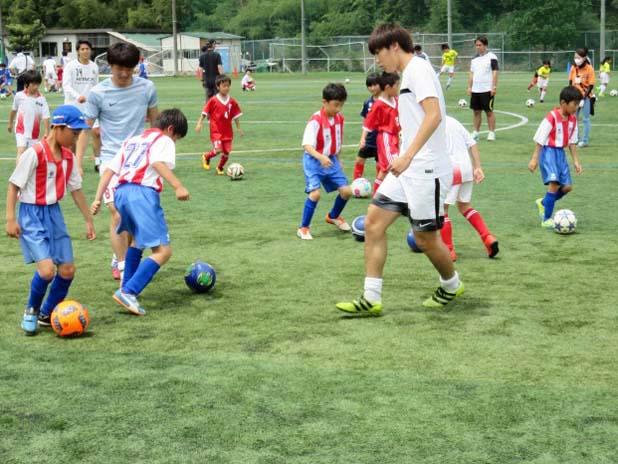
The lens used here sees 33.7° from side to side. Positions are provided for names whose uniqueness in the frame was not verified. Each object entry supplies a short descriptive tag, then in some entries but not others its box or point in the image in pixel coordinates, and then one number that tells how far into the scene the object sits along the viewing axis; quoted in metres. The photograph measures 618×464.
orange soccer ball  7.20
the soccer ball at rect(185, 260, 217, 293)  8.51
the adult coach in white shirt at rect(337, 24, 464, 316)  7.14
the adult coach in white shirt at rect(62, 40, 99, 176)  17.28
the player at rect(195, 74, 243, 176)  17.14
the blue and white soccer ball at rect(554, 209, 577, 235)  10.97
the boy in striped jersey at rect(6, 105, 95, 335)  7.14
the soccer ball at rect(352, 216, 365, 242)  10.80
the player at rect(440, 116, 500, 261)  9.53
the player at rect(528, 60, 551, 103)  35.08
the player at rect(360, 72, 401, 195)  11.47
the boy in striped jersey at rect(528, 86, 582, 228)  11.17
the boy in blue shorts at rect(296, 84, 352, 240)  10.91
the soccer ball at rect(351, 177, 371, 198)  13.22
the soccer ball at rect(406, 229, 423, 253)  10.11
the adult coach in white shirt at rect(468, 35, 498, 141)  21.09
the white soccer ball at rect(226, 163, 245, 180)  15.95
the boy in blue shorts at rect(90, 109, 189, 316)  7.74
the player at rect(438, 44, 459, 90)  45.61
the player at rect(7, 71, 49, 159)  15.66
